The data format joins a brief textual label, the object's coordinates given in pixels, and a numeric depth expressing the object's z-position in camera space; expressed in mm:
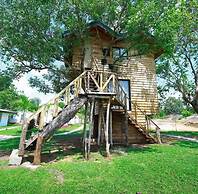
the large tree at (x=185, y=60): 18328
